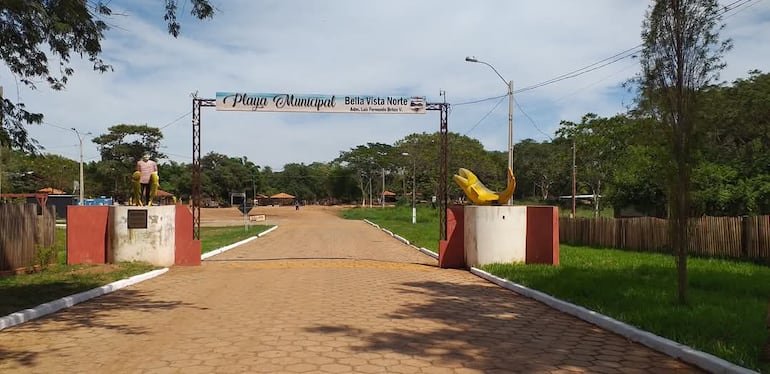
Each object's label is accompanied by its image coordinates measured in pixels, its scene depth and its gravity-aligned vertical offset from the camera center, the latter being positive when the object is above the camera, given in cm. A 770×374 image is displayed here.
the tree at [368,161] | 8800 +642
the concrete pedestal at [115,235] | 1445 -76
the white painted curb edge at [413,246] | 1941 -165
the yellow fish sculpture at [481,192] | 1545 +27
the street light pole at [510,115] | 2310 +335
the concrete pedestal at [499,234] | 1456 -76
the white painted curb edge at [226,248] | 1878 -162
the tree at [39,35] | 810 +243
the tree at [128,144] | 6280 +619
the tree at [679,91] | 830 +153
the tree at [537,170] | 7331 +405
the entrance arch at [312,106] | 1669 +272
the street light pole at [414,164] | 4481 +371
